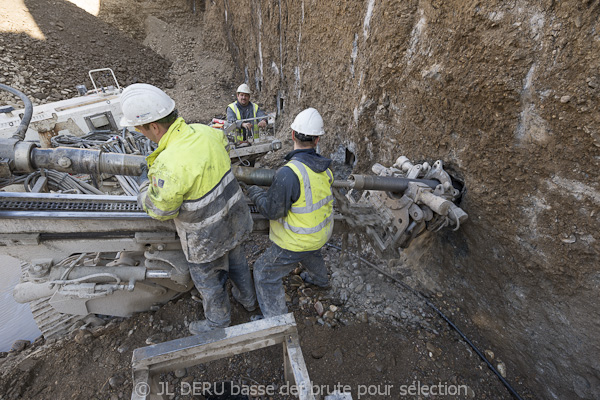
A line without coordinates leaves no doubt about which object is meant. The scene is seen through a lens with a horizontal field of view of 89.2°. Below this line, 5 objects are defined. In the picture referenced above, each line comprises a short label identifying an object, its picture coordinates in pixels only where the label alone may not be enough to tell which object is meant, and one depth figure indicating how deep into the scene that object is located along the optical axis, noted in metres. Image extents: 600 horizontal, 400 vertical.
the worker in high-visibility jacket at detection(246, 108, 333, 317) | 2.28
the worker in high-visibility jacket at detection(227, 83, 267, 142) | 4.54
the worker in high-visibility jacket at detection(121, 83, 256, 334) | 1.88
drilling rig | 2.14
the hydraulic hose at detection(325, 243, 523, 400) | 2.33
